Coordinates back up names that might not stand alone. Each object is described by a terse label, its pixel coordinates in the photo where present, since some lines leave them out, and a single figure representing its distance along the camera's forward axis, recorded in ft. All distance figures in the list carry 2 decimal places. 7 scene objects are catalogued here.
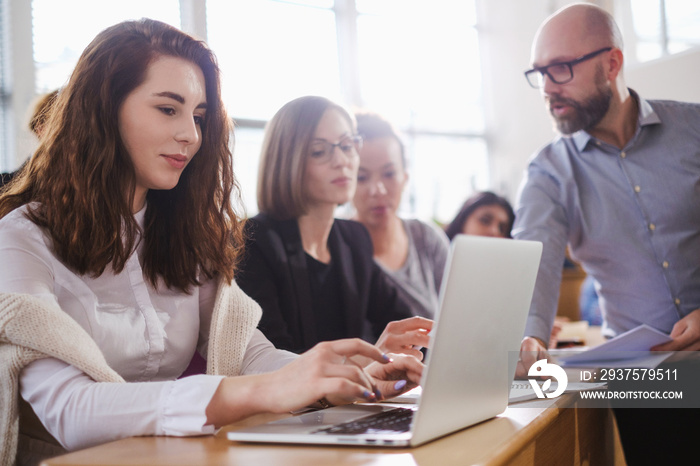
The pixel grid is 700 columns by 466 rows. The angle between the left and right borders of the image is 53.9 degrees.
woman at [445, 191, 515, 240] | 10.69
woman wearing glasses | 6.64
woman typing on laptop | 3.05
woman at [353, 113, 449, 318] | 8.81
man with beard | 6.75
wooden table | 2.38
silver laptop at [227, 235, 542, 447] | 2.52
